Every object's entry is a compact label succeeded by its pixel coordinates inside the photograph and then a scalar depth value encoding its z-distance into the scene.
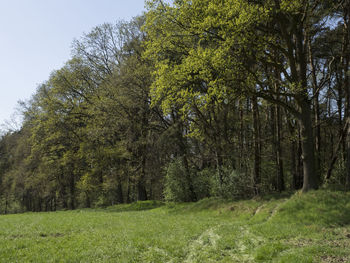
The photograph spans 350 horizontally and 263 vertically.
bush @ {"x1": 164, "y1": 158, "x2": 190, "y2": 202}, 23.48
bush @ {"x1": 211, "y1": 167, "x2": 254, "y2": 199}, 19.22
